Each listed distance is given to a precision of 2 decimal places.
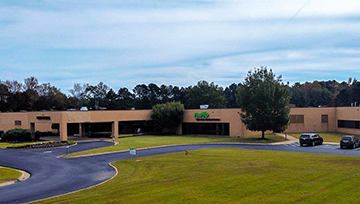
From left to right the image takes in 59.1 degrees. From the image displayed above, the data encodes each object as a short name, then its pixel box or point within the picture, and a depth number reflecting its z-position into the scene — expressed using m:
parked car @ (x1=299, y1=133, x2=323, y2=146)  39.09
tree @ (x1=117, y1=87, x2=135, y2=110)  112.41
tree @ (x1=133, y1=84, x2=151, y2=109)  121.64
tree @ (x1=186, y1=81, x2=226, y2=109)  105.50
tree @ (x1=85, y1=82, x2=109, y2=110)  120.27
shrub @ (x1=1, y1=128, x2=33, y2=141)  52.25
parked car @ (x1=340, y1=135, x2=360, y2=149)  34.94
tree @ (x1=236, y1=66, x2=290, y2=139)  47.53
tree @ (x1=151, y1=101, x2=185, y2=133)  63.19
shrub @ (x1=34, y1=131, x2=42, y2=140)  54.47
